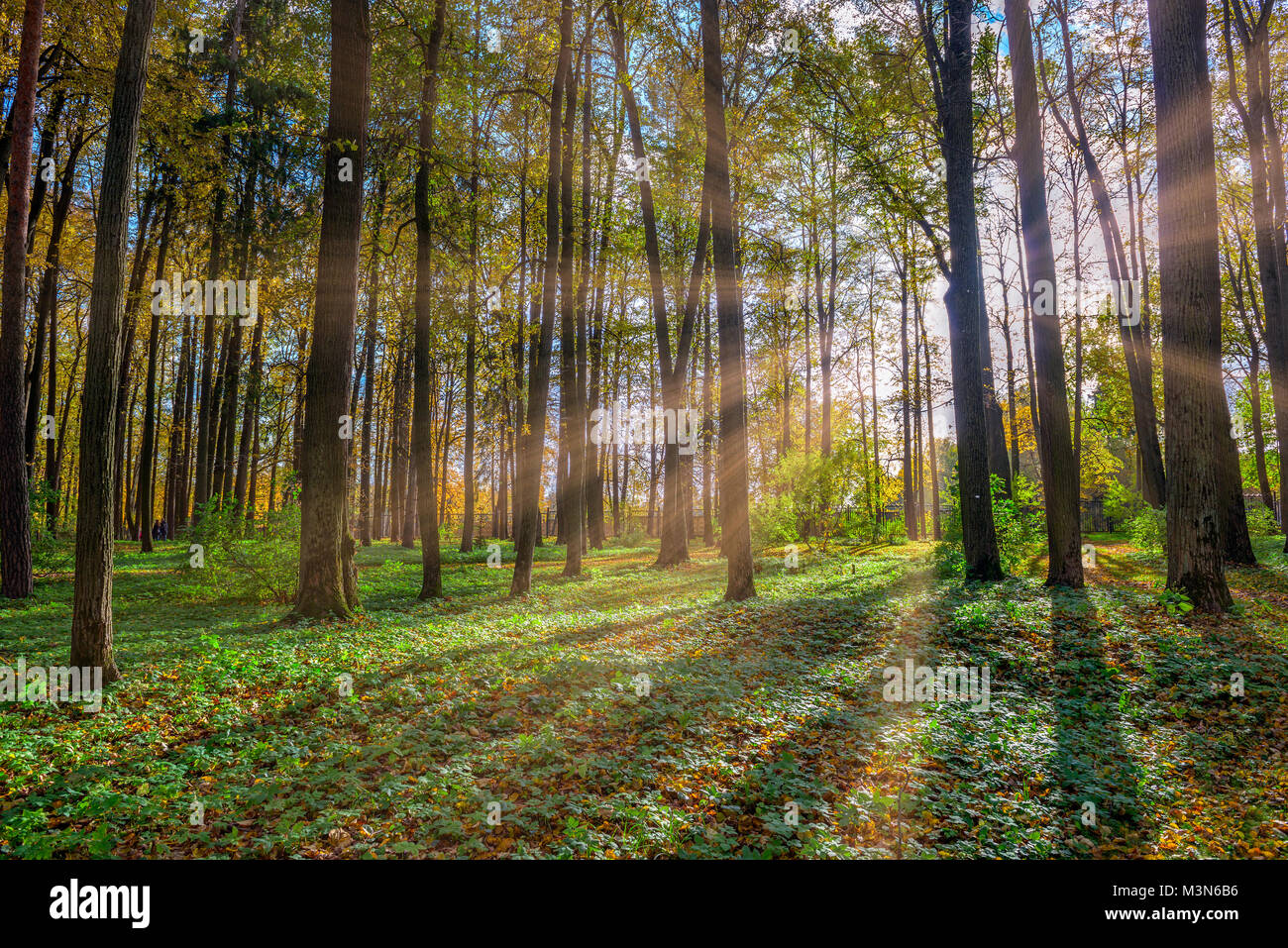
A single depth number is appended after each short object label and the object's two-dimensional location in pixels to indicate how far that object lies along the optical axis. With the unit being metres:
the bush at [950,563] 12.73
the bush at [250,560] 10.47
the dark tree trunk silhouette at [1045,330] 10.34
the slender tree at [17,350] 10.13
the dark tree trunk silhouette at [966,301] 11.52
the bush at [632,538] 30.30
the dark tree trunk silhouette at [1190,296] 7.73
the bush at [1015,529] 12.59
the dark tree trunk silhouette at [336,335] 8.52
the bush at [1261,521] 19.97
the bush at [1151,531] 14.56
